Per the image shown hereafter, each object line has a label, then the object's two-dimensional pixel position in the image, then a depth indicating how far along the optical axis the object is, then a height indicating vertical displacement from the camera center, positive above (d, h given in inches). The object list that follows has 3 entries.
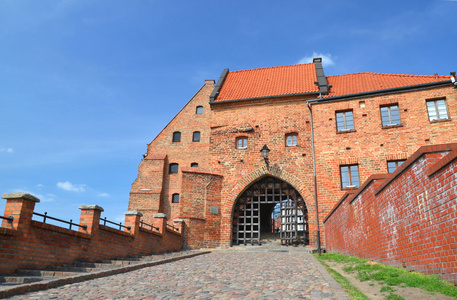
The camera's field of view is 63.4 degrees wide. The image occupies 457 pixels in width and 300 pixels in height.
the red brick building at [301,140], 692.1 +239.6
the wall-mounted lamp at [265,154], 779.5 +224.8
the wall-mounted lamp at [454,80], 672.4 +328.0
